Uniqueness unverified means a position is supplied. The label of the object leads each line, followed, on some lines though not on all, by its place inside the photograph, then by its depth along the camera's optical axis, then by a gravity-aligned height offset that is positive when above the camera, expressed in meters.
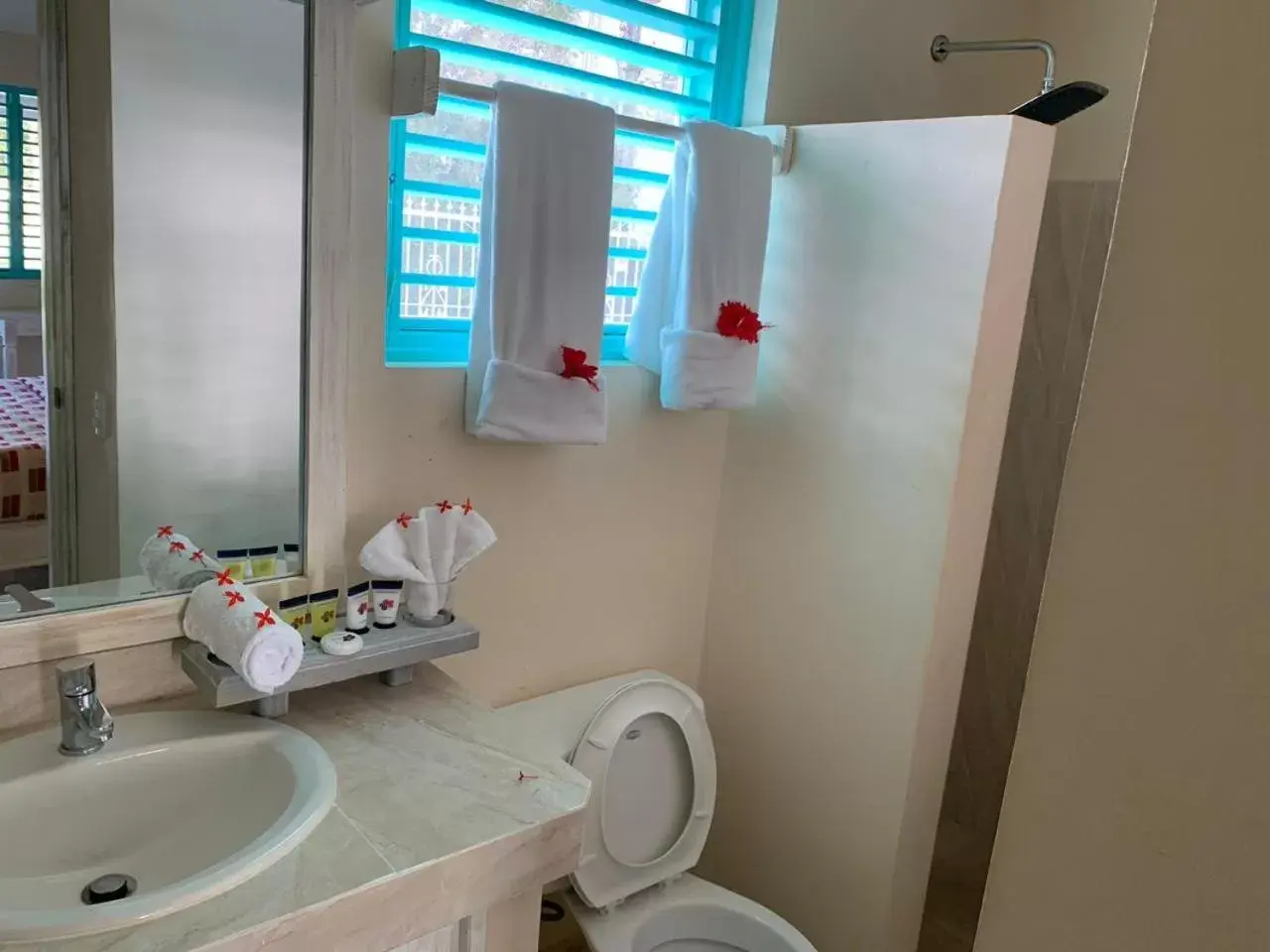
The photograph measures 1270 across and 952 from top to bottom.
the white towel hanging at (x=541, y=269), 1.47 +0.00
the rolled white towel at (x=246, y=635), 1.22 -0.49
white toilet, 1.71 -0.98
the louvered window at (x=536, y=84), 1.54 +0.31
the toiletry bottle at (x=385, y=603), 1.43 -0.50
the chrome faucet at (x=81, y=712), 1.16 -0.57
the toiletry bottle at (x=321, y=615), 1.38 -0.51
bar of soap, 1.34 -0.53
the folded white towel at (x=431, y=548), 1.43 -0.42
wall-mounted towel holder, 1.35 +0.25
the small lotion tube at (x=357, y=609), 1.40 -0.50
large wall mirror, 1.17 -0.07
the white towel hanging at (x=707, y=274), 1.69 +0.02
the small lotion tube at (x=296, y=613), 1.37 -0.50
